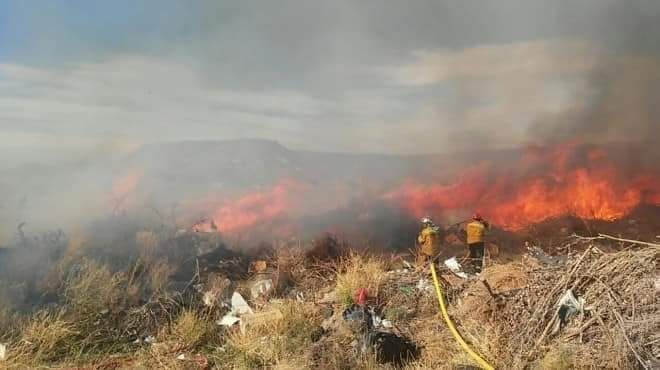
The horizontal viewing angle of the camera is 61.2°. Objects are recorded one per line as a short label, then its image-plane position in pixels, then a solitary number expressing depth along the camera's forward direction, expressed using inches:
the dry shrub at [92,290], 351.3
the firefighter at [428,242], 451.2
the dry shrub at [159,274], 419.5
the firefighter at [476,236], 464.8
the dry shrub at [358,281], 359.6
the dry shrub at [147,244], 466.0
